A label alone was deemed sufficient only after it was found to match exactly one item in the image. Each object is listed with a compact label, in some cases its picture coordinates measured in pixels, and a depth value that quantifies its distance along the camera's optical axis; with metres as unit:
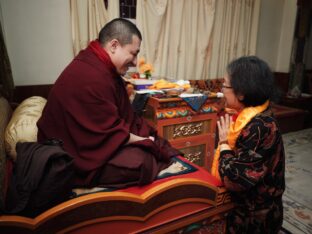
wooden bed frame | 0.92
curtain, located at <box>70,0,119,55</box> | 2.56
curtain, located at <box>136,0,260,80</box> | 3.03
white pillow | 1.39
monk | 1.17
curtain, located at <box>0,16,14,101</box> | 1.73
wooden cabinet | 2.04
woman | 1.04
